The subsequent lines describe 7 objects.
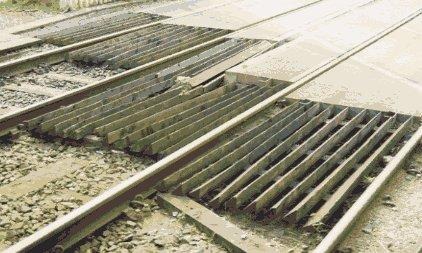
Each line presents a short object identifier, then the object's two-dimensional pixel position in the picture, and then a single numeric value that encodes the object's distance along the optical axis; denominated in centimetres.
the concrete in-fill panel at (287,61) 745
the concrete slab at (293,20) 980
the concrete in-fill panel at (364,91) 645
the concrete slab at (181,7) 1205
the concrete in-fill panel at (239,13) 1091
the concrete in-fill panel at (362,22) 951
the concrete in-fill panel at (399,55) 781
